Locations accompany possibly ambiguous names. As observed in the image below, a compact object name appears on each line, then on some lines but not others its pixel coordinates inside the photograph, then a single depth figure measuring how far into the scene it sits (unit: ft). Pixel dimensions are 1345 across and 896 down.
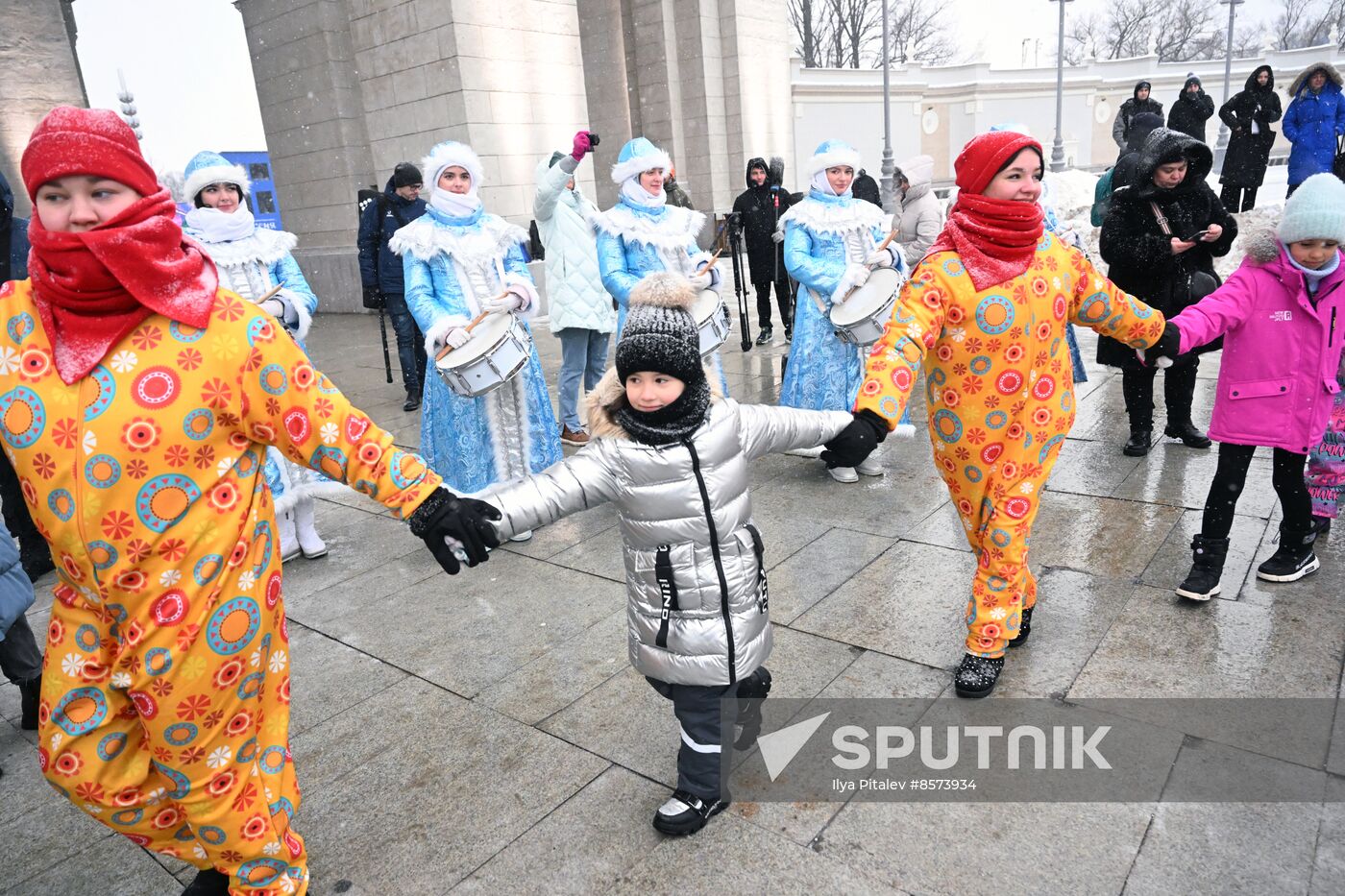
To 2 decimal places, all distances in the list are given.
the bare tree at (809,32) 156.04
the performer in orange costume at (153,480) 6.18
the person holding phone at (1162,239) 15.65
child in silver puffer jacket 7.75
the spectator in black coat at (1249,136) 36.76
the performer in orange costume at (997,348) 9.57
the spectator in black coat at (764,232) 31.94
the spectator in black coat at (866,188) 35.04
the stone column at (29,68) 45.27
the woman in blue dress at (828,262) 17.24
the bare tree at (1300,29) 188.85
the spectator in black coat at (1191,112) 39.30
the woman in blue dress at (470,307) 15.14
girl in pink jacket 10.93
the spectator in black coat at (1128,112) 38.01
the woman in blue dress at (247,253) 14.61
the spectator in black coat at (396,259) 26.14
